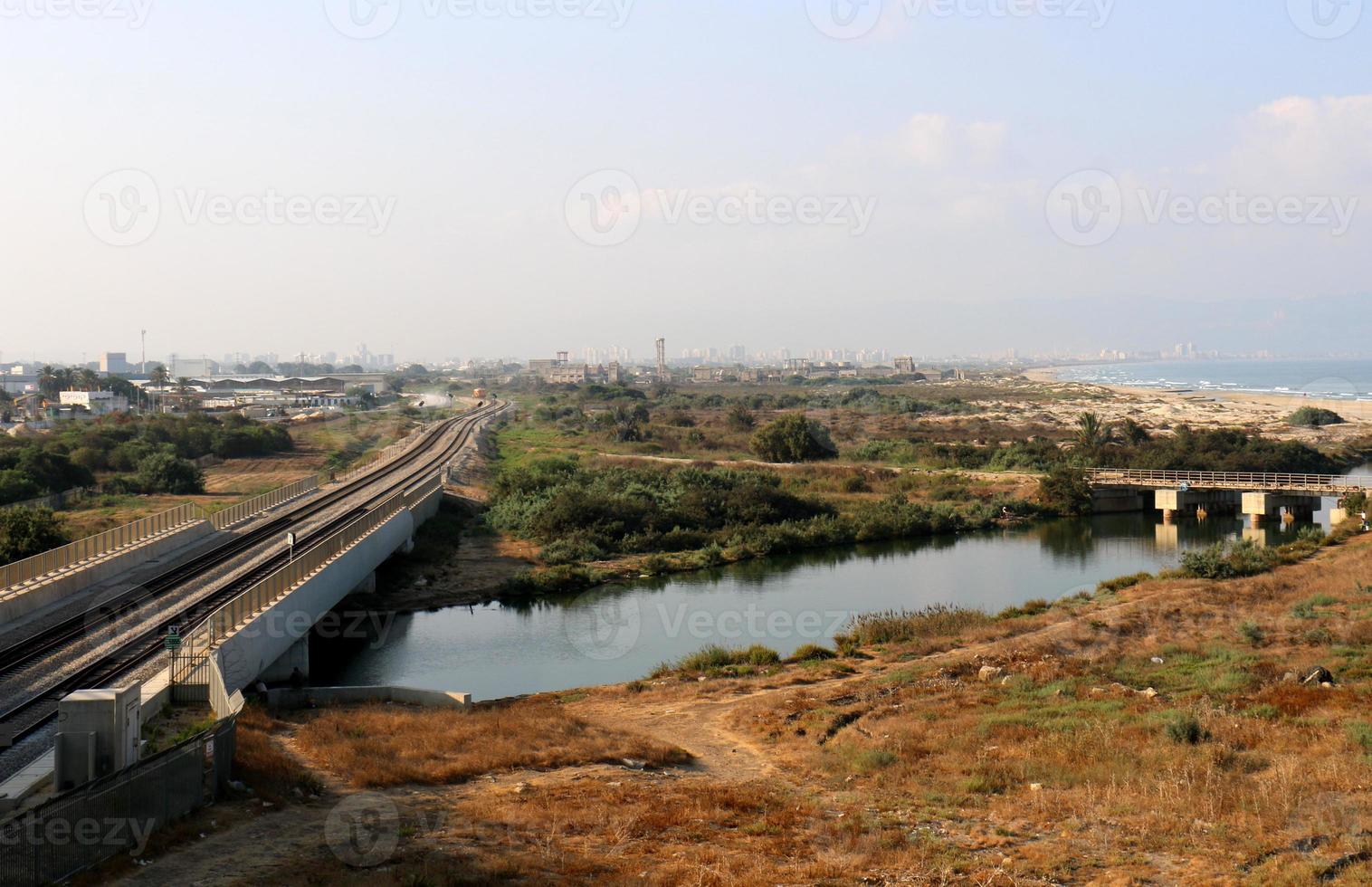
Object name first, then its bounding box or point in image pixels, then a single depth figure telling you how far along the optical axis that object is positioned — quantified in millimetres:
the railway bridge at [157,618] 12398
